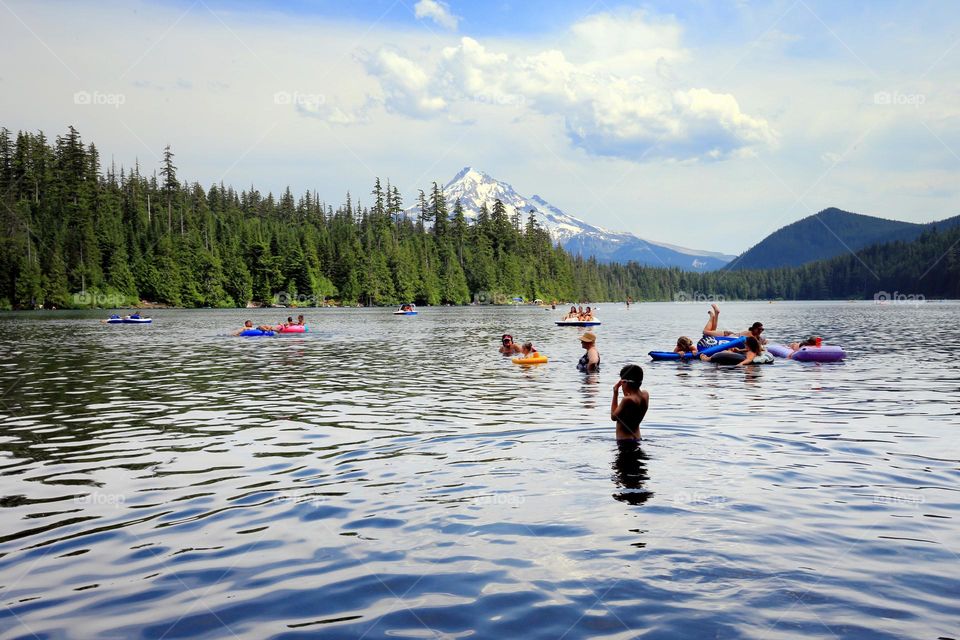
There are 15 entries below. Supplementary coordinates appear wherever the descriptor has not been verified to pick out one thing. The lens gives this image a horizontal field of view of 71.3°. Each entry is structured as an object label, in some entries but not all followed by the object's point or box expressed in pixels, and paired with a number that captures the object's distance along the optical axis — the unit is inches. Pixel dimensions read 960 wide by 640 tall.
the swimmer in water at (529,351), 1226.6
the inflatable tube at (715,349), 1235.9
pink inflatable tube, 2132.1
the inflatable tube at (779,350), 1327.5
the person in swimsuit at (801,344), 1278.3
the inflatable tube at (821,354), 1235.9
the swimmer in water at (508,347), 1371.8
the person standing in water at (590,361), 1071.6
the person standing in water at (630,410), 524.4
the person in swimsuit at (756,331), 1220.4
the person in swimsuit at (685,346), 1275.8
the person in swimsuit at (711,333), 1305.4
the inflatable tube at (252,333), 2046.0
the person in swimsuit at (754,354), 1187.3
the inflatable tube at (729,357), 1205.7
